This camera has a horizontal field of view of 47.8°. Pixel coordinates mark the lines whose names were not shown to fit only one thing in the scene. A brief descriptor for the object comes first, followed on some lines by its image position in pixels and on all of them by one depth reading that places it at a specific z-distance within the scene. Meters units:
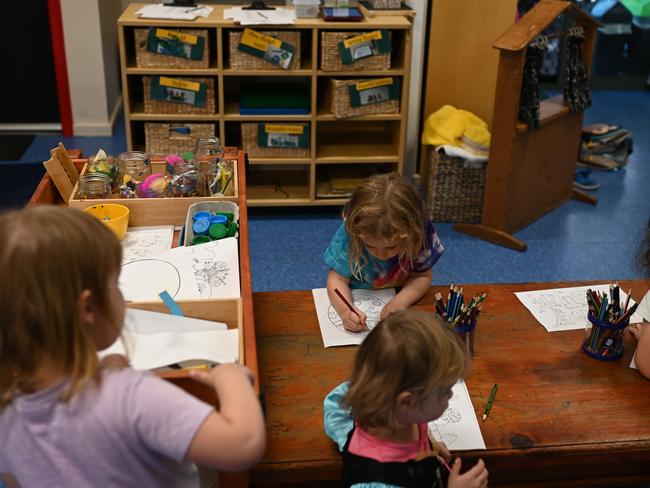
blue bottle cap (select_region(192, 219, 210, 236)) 2.00
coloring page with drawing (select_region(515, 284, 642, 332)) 1.90
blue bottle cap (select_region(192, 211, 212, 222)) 2.06
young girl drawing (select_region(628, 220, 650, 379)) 1.67
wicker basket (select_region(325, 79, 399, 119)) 3.72
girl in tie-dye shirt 1.77
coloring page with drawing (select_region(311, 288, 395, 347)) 1.80
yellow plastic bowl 2.06
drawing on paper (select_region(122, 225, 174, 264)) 1.99
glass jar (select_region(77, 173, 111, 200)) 2.17
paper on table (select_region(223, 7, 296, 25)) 3.58
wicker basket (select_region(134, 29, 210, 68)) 3.62
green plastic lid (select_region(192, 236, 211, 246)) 2.00
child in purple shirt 0.97
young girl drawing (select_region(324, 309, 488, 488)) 1.21
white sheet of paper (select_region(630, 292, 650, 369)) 1.74
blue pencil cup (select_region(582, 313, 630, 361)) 1.72
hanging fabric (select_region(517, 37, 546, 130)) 3.45
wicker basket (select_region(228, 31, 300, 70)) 3.64
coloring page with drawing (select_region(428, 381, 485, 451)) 1.49
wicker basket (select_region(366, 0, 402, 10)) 3.84
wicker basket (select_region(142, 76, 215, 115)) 3.73
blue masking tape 1.54
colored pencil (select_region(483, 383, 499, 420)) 1.56
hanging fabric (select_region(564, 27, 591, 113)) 3.76
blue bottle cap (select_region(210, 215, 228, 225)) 2.04
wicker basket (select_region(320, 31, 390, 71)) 3.65
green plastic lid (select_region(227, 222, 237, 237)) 2.02
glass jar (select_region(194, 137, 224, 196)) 2.23
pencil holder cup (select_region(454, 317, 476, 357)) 1.70
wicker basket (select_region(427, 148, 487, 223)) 3.88
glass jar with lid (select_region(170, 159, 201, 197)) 2.21
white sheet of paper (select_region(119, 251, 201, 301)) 1.75
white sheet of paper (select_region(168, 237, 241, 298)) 1.78
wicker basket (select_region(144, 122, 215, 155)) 3.78
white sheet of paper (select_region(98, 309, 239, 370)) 1.38
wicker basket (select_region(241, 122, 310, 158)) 3.85
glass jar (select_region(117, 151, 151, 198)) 2.31
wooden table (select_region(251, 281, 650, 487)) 1.48
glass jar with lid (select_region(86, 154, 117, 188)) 2.26
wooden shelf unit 3.65
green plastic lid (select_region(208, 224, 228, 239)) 2.01
